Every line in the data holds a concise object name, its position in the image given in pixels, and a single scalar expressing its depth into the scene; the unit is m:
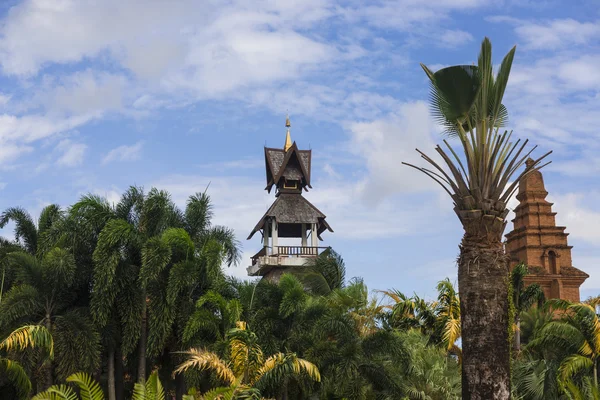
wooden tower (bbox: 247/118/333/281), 40.78
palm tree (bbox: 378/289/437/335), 25.42
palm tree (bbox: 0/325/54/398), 21.34
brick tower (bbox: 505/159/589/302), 43.34
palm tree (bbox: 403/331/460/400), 23.83
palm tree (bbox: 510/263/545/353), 28.32
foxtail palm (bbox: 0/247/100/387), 23.75
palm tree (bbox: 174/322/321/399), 19.52
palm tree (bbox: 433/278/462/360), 24.36
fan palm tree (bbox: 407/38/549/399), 13.64
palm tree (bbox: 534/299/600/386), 22.48
